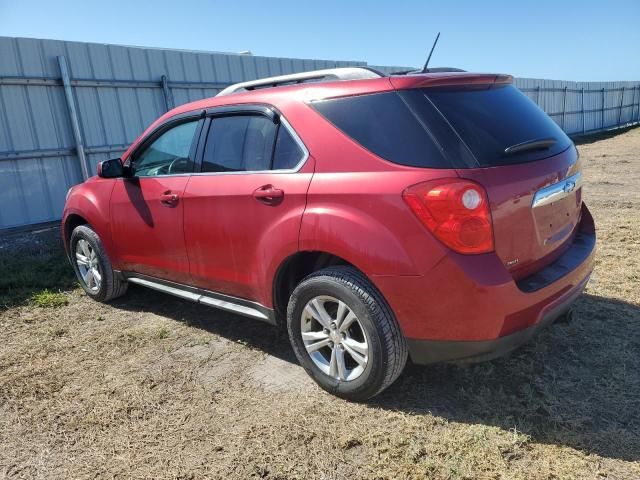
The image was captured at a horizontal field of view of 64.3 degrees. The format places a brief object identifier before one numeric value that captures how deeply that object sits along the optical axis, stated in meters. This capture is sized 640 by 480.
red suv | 2.38
